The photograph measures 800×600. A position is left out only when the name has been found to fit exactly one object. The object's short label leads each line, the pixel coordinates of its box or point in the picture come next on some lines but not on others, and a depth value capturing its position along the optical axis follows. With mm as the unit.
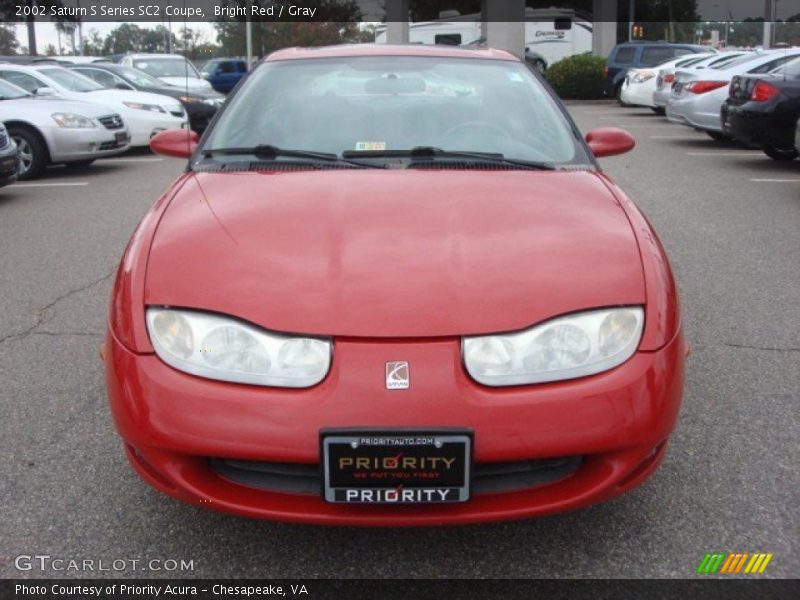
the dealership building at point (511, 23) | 32156
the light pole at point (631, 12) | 42681
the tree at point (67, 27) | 38219
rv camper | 36969
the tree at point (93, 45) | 60016
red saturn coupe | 2168
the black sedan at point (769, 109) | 10430
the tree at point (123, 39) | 49912
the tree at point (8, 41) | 48719
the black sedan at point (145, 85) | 14031
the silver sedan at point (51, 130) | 10344
